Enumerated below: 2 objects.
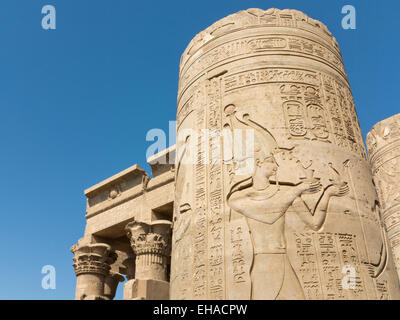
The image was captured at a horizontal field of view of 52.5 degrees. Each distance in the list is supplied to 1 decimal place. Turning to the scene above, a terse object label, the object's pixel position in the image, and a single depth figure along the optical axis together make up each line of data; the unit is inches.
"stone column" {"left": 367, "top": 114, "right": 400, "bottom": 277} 457.7
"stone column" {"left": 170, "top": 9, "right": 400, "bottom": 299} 177.2
